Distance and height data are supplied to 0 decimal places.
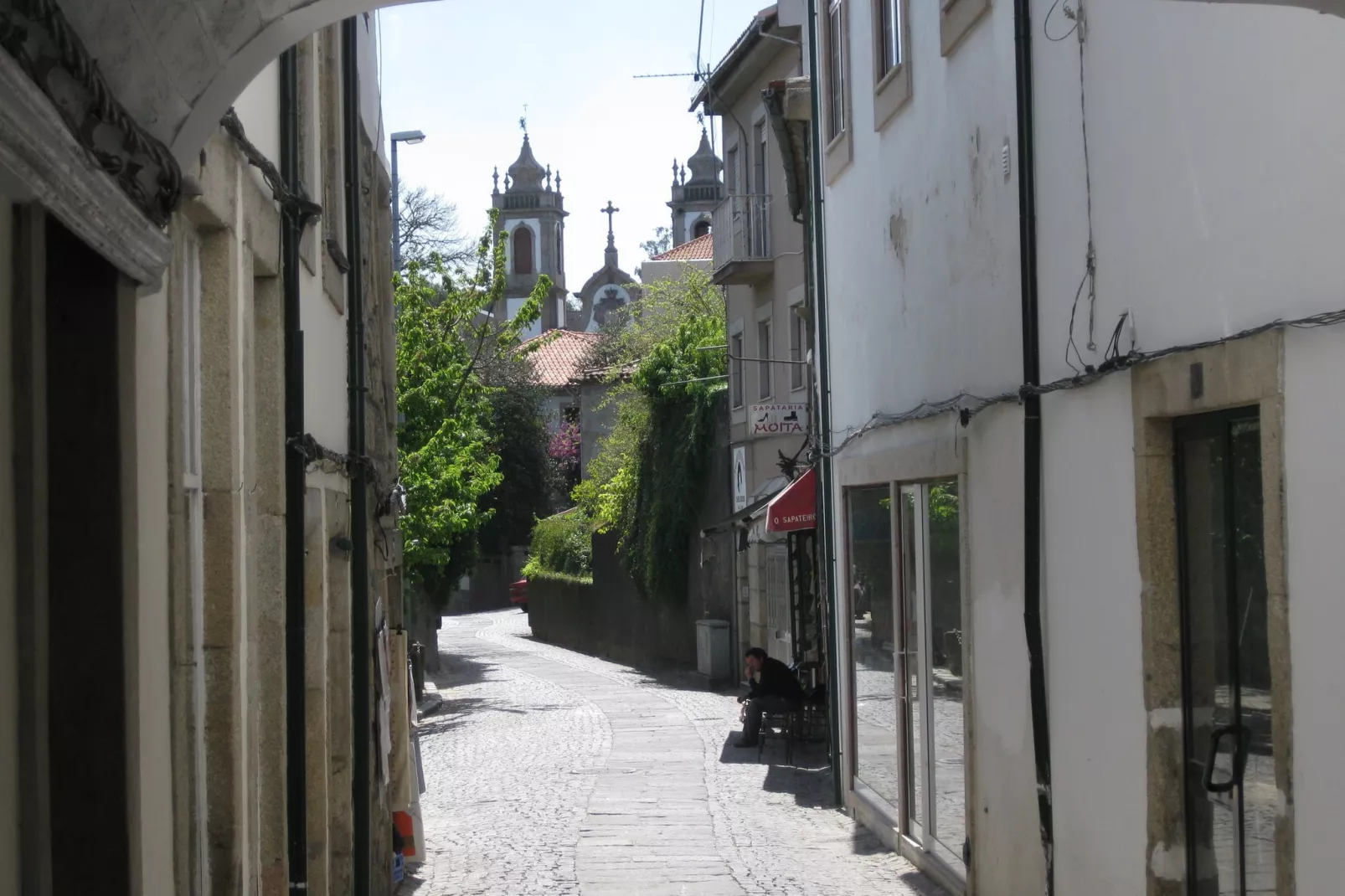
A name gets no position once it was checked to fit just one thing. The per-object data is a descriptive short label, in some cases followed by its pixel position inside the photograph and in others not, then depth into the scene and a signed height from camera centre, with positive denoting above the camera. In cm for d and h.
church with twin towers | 10456 +1821
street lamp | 2305 +519
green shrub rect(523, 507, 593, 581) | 3888 -99
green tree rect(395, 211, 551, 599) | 2297 +155
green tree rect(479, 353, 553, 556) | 5106 +145
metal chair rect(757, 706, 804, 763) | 1619 -222
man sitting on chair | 1681 -186
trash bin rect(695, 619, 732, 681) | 2669 -232
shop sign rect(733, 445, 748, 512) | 2534 +38
